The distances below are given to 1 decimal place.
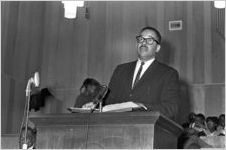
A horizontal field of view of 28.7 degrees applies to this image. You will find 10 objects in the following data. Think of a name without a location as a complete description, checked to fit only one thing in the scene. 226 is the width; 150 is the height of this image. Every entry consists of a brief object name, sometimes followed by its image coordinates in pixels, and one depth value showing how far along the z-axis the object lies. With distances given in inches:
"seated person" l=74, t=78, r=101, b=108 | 118.7
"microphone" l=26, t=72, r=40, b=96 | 120.8
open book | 109.4
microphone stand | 120.0
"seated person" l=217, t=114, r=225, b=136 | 260.8
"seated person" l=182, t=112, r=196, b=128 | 279.5
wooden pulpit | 103.7
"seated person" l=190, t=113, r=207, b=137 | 258.0
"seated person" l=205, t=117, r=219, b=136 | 260.7
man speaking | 131.9
